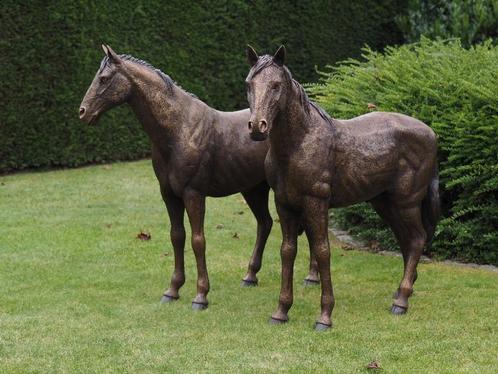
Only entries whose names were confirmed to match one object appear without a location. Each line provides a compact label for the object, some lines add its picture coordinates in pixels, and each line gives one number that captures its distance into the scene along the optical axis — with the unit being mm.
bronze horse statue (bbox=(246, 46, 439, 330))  6090
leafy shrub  8562
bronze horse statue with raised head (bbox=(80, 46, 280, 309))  6824
